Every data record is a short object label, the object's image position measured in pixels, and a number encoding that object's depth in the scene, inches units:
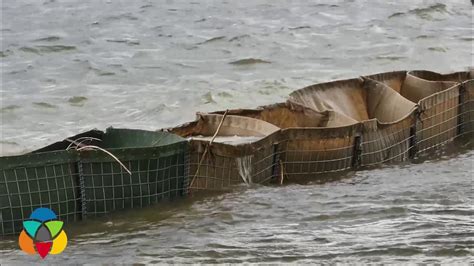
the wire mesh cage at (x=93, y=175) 649.6
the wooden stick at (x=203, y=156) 729.6
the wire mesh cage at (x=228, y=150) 735.7
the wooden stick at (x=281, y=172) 802.5
